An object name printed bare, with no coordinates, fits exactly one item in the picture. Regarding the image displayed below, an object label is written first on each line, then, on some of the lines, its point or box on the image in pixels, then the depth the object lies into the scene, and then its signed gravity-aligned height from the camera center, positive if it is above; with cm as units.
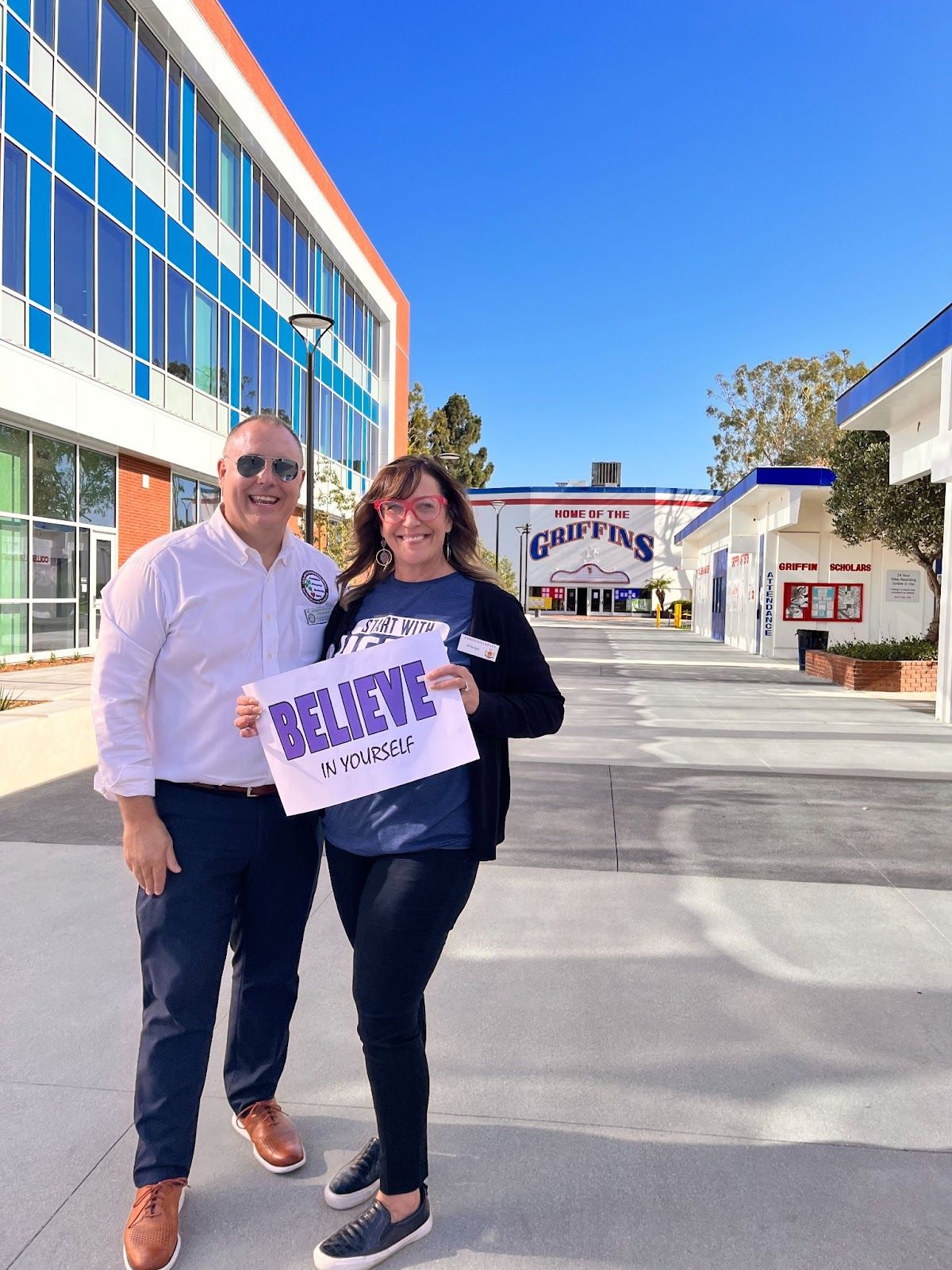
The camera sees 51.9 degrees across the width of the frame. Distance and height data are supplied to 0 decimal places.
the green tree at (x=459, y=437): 7162 +1137
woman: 221 -56
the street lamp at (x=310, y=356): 1477 +348
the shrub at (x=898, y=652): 1727 -99
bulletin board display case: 2403 -17
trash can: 2153 -101
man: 231 -45
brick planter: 1680 -138
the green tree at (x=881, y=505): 1756 +169
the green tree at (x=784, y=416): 6016 +1141
